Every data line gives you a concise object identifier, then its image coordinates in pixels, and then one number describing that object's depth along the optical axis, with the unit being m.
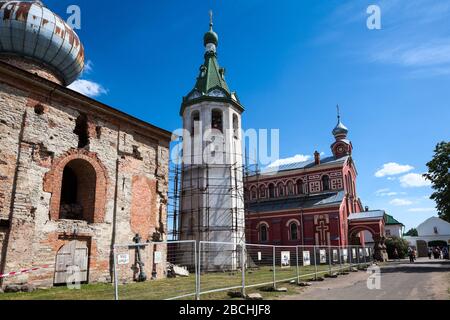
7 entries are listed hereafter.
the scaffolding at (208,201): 24.17
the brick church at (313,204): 31.39
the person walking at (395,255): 37.53
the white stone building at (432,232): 59.47
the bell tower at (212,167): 24.20
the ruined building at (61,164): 10.82
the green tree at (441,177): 20.52
